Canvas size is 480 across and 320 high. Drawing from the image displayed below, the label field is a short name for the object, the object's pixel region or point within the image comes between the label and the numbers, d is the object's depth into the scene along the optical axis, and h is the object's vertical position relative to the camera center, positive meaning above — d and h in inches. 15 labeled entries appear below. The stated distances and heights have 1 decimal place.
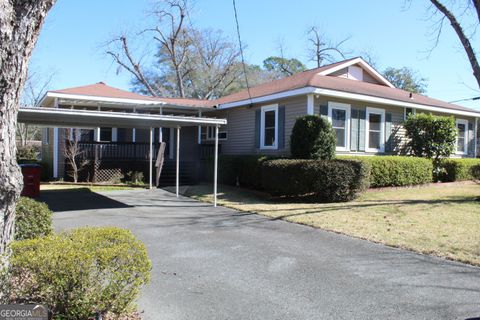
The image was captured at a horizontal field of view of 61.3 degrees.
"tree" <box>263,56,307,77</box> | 1803.6 +403.4
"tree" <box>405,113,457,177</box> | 632.4 +36.9
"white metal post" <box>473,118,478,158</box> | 798.5 +35.7
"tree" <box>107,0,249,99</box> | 1534.2 +332.9
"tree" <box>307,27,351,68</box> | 1585.9 +403.8
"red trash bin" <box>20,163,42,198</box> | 485.4 -35.6
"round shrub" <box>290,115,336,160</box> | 482.9 +20.1
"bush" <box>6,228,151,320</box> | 127.4 -40.4
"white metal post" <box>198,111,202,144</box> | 747.2 +39.5
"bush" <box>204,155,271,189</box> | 547.2 -22.4
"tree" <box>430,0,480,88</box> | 442.8 +141.9
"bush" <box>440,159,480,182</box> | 666.8 -19.7
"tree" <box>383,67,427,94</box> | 1913.1 +368.3
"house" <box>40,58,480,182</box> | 574.1 +72.9
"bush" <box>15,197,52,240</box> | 195.5 -34.7
